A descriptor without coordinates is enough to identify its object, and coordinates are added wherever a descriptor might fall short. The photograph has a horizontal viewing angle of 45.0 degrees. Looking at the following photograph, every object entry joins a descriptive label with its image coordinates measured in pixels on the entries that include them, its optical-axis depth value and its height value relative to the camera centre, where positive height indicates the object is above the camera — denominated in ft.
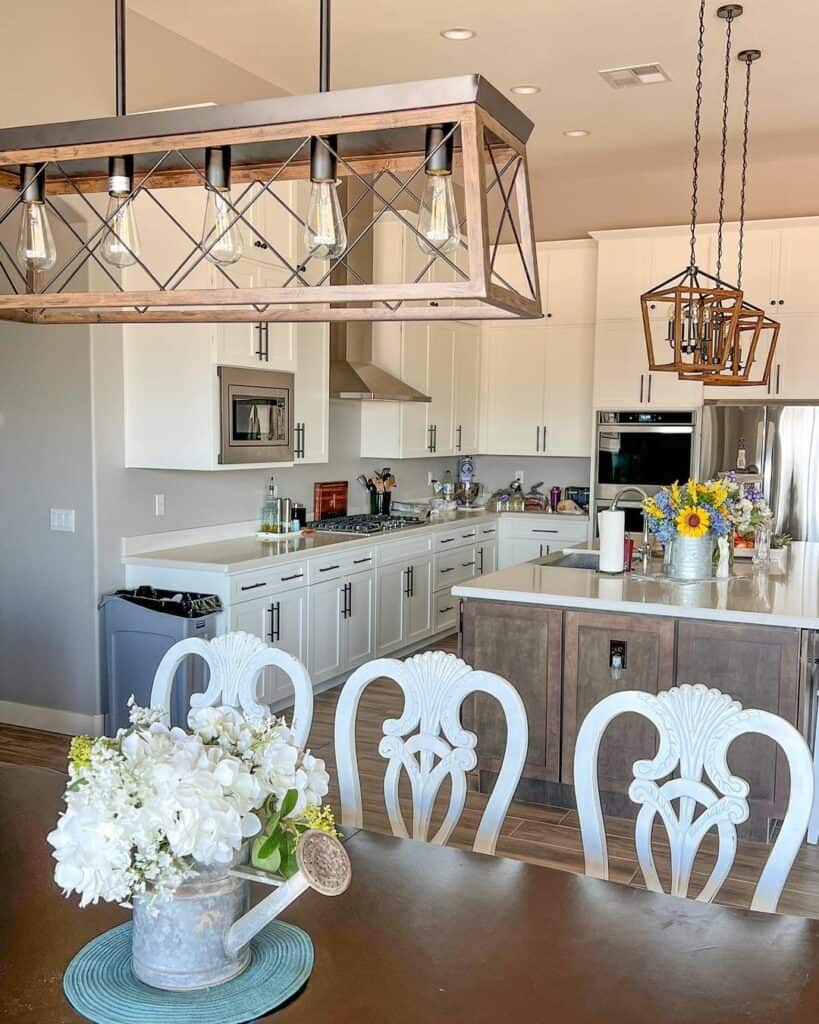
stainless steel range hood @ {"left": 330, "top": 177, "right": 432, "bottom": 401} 20.54 +1.84
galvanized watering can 4.23 -2.12
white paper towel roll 14.05 -1.44
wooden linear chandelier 4.50 +1.45
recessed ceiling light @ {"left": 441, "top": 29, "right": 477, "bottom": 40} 15.66 +6.48
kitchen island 11.97 -2.66
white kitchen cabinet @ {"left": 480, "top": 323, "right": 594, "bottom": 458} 24.94 +1.36
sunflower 13.89 -1.08
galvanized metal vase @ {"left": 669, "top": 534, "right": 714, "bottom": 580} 14.02 -1.60
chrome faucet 14.84 -1.63
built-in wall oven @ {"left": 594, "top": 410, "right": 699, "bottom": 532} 22.54 -0.19
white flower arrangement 3.98 -1.54
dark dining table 4.42 -2.53
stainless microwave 16.11 +0.41
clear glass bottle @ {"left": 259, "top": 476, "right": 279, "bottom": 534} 19.54 -1.54
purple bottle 25.98 -1.44
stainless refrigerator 21.49 -0.16
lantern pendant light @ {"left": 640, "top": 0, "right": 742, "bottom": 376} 12.55 +1.50
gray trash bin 14.83 -3.04
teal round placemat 4.23 -2.45
